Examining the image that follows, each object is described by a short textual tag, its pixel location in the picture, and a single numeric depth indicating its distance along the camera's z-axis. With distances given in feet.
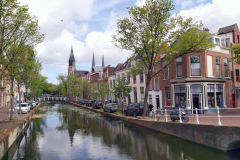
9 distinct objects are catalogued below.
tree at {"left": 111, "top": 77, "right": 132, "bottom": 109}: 100.83
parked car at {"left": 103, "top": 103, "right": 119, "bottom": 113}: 100.39
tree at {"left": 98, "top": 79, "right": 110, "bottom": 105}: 128.60
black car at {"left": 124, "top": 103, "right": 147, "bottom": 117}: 78.84
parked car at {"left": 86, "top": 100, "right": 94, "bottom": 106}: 154.24
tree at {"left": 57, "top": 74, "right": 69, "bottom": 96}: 283.55
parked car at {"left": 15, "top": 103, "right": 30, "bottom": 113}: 99.86
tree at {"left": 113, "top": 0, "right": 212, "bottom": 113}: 61.16
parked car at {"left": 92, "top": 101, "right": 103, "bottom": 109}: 128.69
